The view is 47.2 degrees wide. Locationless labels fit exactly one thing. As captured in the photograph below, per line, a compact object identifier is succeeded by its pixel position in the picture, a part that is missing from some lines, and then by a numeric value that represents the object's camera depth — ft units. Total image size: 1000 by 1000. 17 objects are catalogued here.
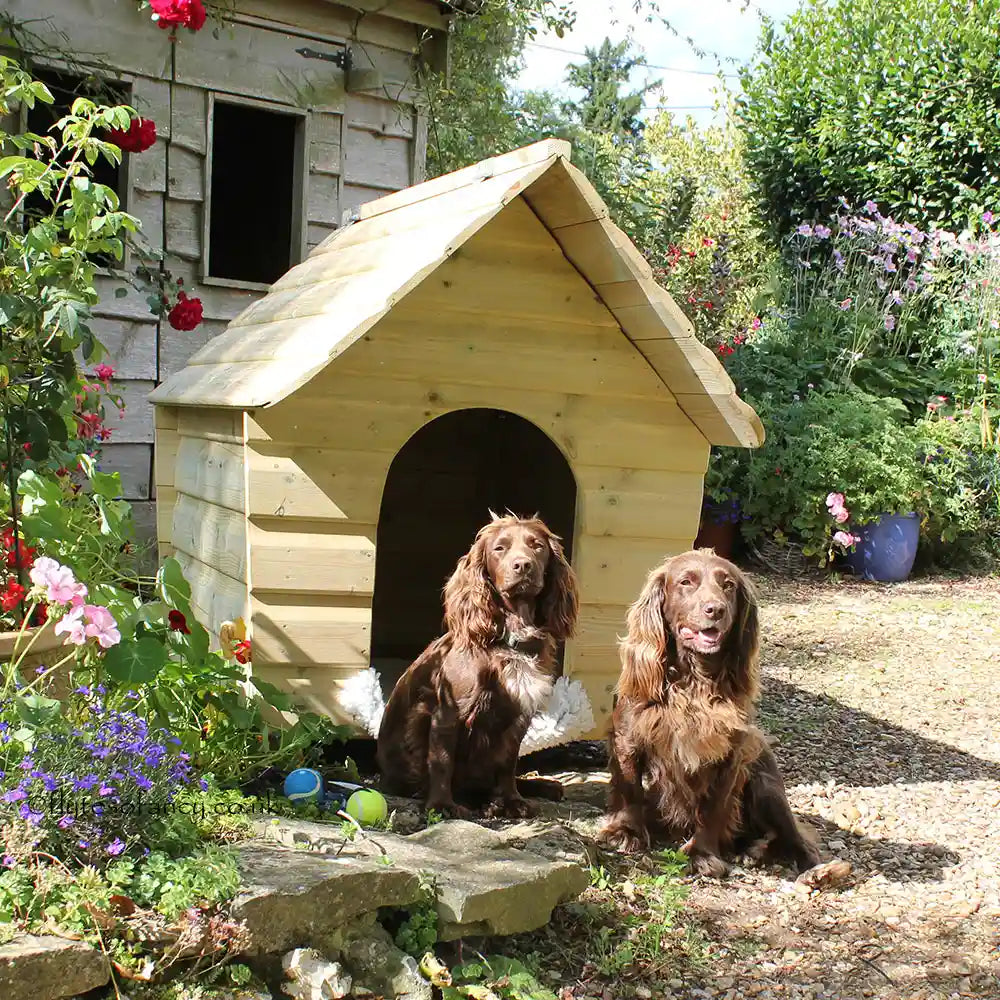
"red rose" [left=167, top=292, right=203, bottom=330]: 17.84
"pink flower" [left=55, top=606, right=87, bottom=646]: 8.52
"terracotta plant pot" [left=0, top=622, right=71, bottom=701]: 10.28
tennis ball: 11.24
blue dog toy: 11.50
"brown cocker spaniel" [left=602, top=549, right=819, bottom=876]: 11.37
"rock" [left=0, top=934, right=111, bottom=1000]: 6.86
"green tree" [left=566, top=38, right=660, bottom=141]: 86.63
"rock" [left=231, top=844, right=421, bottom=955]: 8.02
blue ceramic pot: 28.78
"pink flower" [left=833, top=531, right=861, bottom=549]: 28.22
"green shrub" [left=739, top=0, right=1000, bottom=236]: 35.35
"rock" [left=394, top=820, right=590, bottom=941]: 9.05
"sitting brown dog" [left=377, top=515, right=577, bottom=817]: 12.10
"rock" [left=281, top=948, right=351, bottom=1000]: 8.02
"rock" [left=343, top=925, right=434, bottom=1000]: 8.45
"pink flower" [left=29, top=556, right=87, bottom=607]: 8.59
